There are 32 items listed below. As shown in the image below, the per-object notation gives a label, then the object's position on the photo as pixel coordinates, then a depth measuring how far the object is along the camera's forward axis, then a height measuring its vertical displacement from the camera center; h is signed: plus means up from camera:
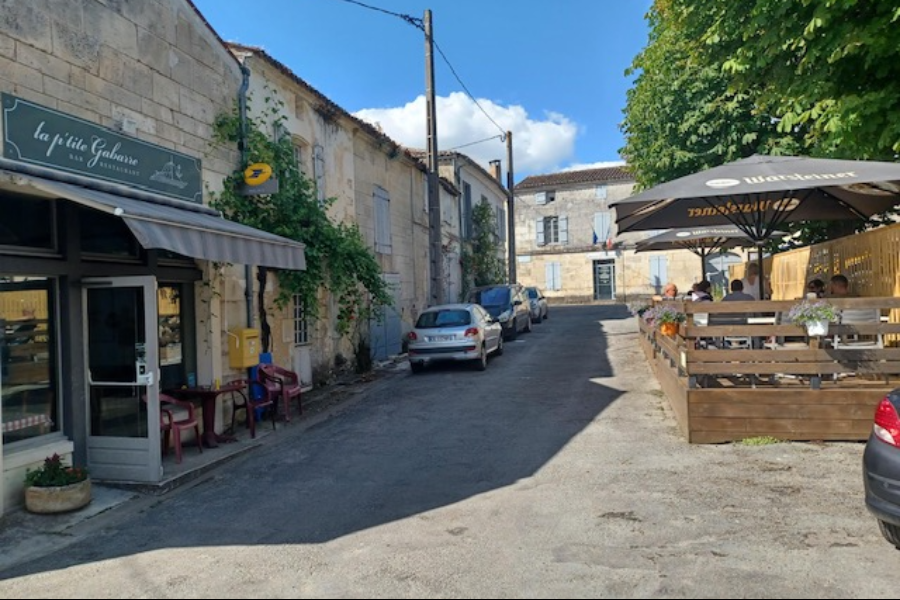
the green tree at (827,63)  6.45 +2.42
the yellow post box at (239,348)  8.91 -0.63
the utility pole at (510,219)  29.08 +3.34
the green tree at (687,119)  13.32 +3.59
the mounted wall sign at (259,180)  9.24 +1.68
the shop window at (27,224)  5.89 +0.76
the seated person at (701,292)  11.27 -0.05
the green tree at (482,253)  25.19 +1.65
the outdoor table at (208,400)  7.84 -1.18
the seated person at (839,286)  8.49 +0.00
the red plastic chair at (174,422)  7.05 -1.30
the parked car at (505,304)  18.61 -0.27
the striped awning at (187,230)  5.55 +0.70
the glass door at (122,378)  6.48 -0.74
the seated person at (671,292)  12.34 -0.04
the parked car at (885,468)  3.84 -1.09
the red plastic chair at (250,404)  8.52 -1.37
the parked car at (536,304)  24.44 -0.41
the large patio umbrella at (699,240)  12.75 +1.07
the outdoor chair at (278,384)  9.24 -1.21
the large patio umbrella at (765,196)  6.97 +1.14
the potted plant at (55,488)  5.58 -1.55
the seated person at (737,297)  8.60 -0.11
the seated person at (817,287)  8.88 -0.01
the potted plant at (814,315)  6.43 -0.28
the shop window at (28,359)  5.89 -0.48
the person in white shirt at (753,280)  10.12 +0.13
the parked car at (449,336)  13.12 -0.81
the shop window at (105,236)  6.79 +0.73
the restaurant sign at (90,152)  5.87 +1.56
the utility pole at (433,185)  16.27 +2.73
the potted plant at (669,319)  8.54 -0.37
